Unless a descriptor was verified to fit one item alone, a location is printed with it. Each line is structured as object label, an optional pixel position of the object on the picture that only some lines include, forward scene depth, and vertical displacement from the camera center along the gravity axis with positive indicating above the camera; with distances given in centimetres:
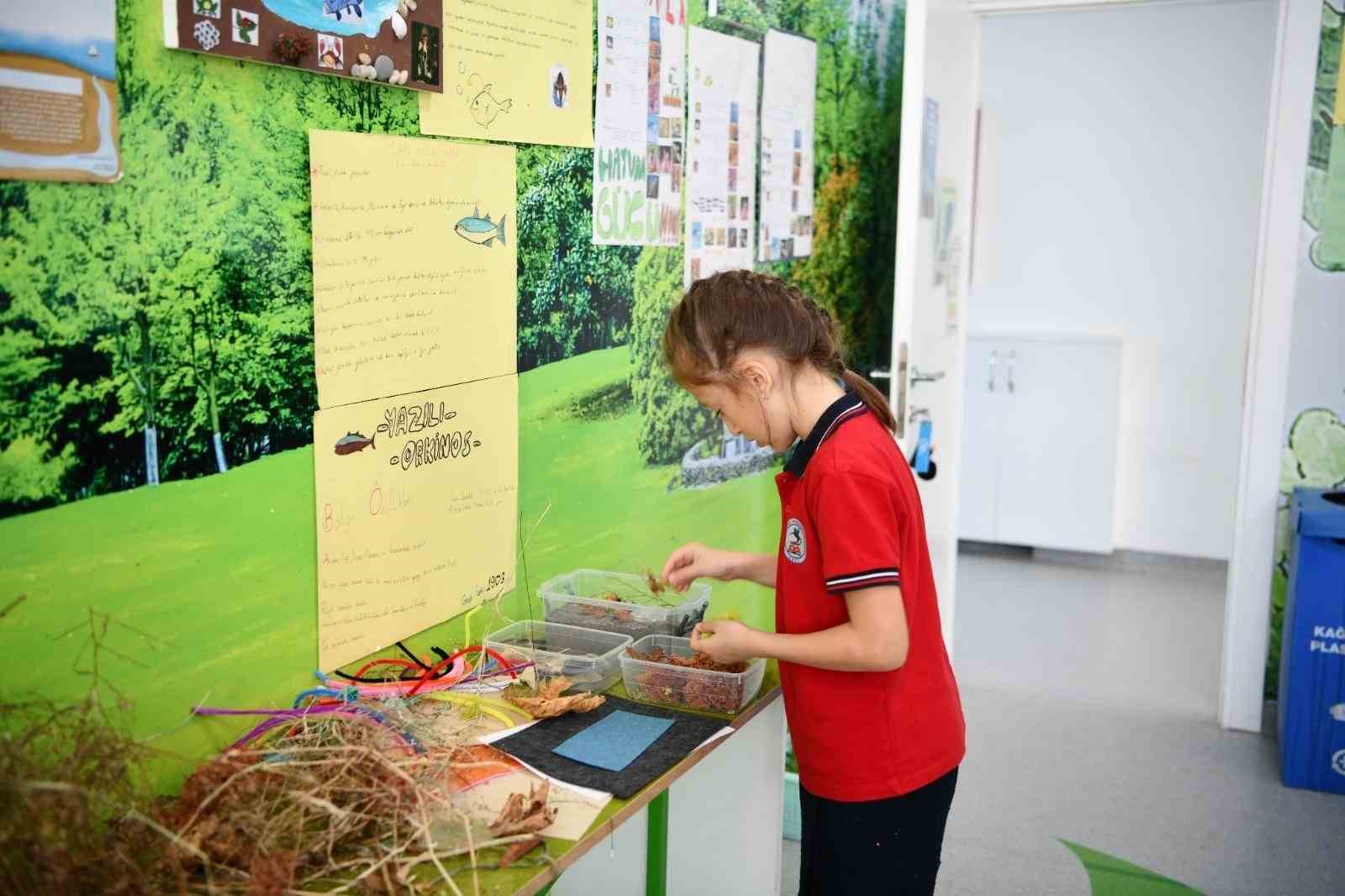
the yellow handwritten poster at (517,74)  188 +27
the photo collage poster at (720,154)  269 +20
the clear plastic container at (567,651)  192 -65
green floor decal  285 -145
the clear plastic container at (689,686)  188 -67
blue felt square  165 -68
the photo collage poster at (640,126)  231 +22
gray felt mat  159 -68
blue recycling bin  341 -112
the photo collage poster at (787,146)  304 +25
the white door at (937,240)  318 +2
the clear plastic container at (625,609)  209 -62
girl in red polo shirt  162 -48
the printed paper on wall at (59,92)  127 +15
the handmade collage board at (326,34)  145 +25
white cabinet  565 -87
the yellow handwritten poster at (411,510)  175 -41
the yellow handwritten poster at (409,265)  170 -4
